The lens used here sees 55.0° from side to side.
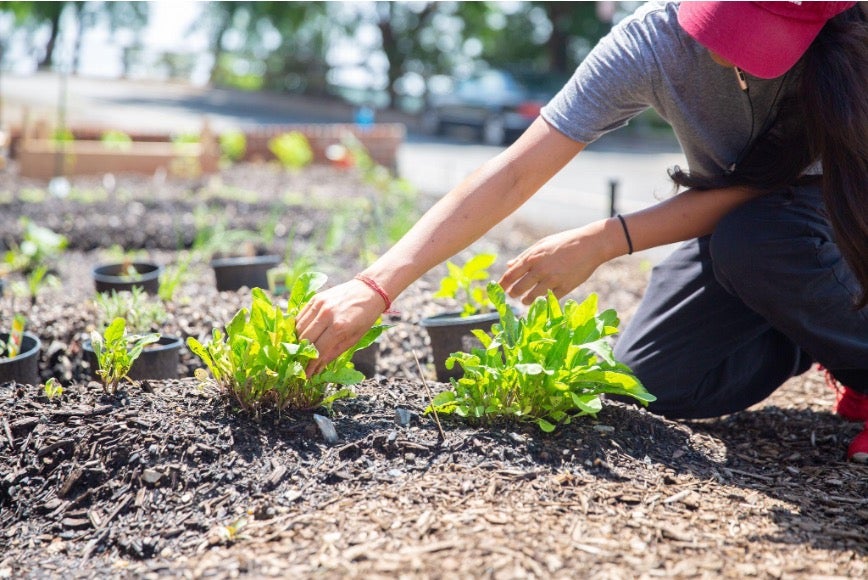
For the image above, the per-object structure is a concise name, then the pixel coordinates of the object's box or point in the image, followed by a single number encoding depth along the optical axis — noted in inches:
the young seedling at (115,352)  78.7
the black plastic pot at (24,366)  90.1
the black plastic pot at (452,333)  96.0
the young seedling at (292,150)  322.7
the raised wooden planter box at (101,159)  282.4
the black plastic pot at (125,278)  133.3
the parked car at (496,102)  590.2
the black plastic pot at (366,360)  100.9
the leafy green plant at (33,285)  133.2
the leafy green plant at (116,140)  309.9
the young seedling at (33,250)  163.6
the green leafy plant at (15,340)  93.4
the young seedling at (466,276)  94.4
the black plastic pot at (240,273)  138.3
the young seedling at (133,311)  110.9
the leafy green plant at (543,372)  76.2
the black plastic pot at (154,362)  95.8
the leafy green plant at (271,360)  73.8
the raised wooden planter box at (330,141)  346.3
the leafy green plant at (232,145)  333.1
